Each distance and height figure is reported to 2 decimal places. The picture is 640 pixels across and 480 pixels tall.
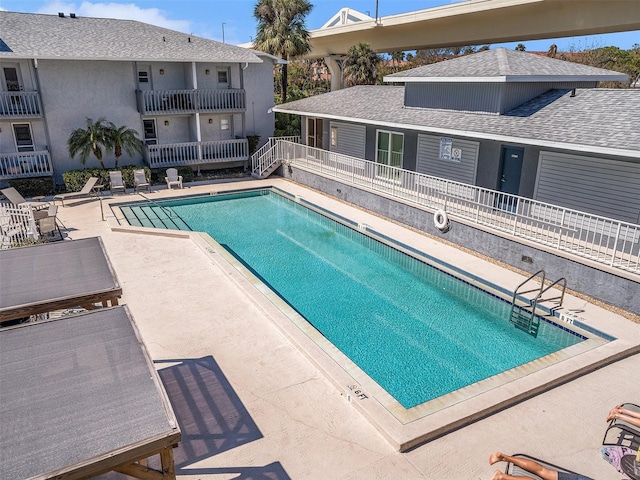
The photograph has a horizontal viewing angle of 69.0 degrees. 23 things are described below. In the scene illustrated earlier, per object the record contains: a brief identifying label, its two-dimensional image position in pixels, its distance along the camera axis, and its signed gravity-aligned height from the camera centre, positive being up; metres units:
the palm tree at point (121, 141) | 21.12 -1.88
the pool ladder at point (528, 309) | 10.73 -4.90
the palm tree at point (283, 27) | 31.06 +4.61
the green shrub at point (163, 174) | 23.47 -3.71
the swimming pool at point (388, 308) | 9.38 -5.08
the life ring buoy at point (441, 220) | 15.22 -3.89
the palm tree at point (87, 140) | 20.69 -1.80
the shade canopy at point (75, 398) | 4.25 -3.01
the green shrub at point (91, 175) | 21.20 -3.47
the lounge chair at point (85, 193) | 20.09 -3.98
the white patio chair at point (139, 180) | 21.81 -3.67
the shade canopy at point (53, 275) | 6.91 -2.80
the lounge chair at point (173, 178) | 22.64 -3.78
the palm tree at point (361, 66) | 30.98 +2.04
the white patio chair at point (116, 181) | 21.50 -3.68
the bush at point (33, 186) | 20.43 -3.71
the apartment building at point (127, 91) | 20.61 +0.32
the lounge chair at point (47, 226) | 14.56 -3.85
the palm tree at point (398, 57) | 60.03 +5.17
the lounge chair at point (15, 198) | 17.46 -3.62
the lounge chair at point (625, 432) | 6.38 -4.58
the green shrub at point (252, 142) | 25.91 -2.37
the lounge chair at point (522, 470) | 5.71 -4.47
